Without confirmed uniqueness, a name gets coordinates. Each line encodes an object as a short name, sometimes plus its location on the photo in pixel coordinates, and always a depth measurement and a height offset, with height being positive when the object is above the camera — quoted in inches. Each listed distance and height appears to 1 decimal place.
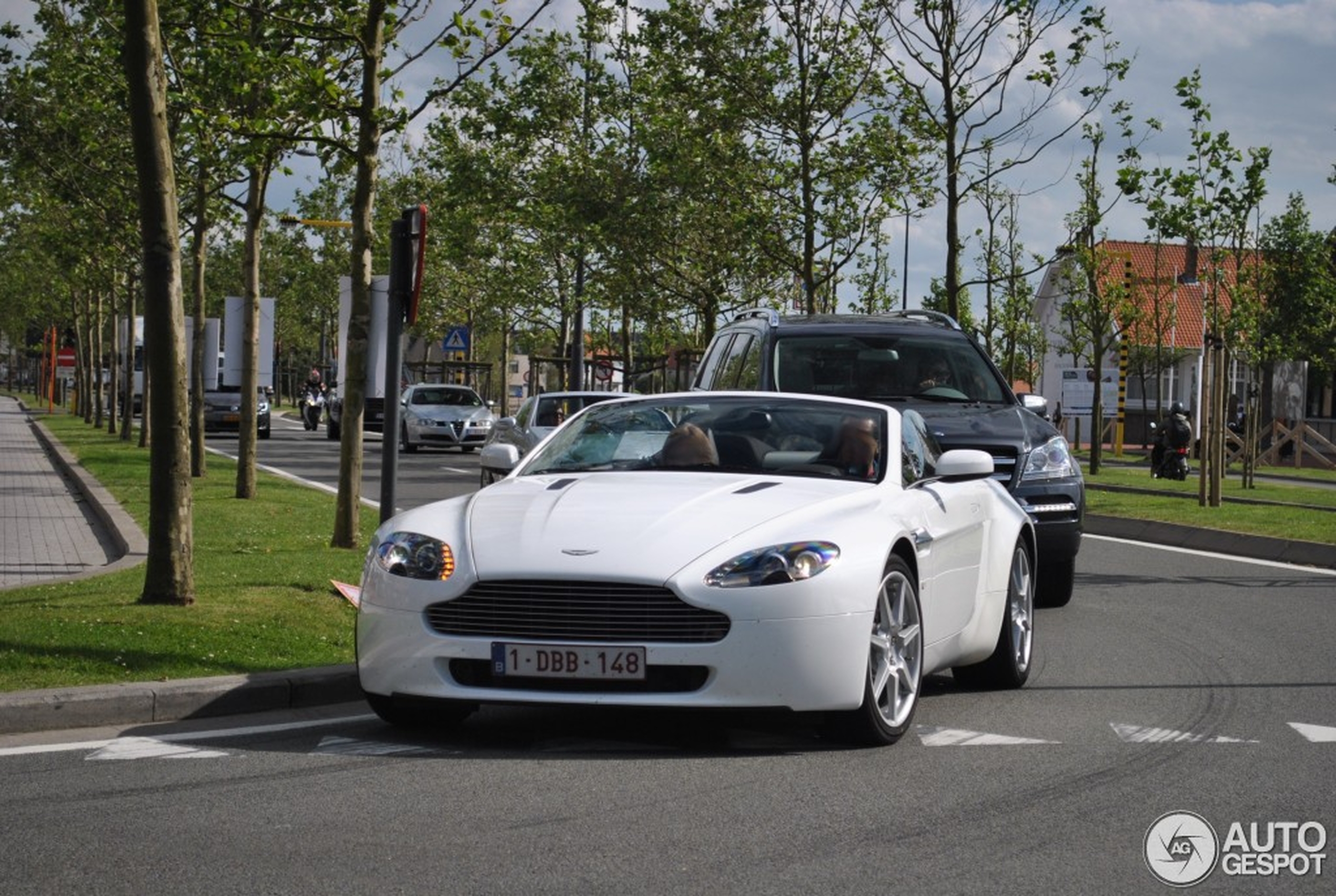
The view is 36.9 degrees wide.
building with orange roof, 1492.4 +75.0
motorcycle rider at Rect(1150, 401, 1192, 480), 1391.5 -34.0
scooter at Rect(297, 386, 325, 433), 2506.2 -48.1
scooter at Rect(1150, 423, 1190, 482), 1400.1 -50.9
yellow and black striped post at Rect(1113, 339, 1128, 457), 1672.2 +11.3
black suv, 506.0 -0.6
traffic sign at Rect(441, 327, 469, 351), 2091.5 +33.5
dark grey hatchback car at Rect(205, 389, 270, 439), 2004.2 -44.2
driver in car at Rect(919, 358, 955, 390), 560.1 +2.3
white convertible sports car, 272.8 -29.8
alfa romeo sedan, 1702.8 -40.3
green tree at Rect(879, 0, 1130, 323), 959.0 +155.2
